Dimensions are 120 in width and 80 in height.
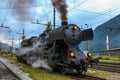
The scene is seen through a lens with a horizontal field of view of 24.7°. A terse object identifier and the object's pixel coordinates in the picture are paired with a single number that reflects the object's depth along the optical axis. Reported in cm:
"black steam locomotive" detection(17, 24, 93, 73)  1755
